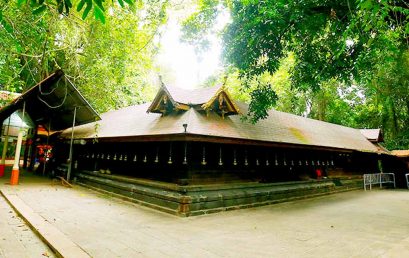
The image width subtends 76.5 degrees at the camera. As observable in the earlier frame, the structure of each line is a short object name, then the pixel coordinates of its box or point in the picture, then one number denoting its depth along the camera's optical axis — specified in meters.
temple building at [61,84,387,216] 9.33
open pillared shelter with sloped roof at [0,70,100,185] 12.70
